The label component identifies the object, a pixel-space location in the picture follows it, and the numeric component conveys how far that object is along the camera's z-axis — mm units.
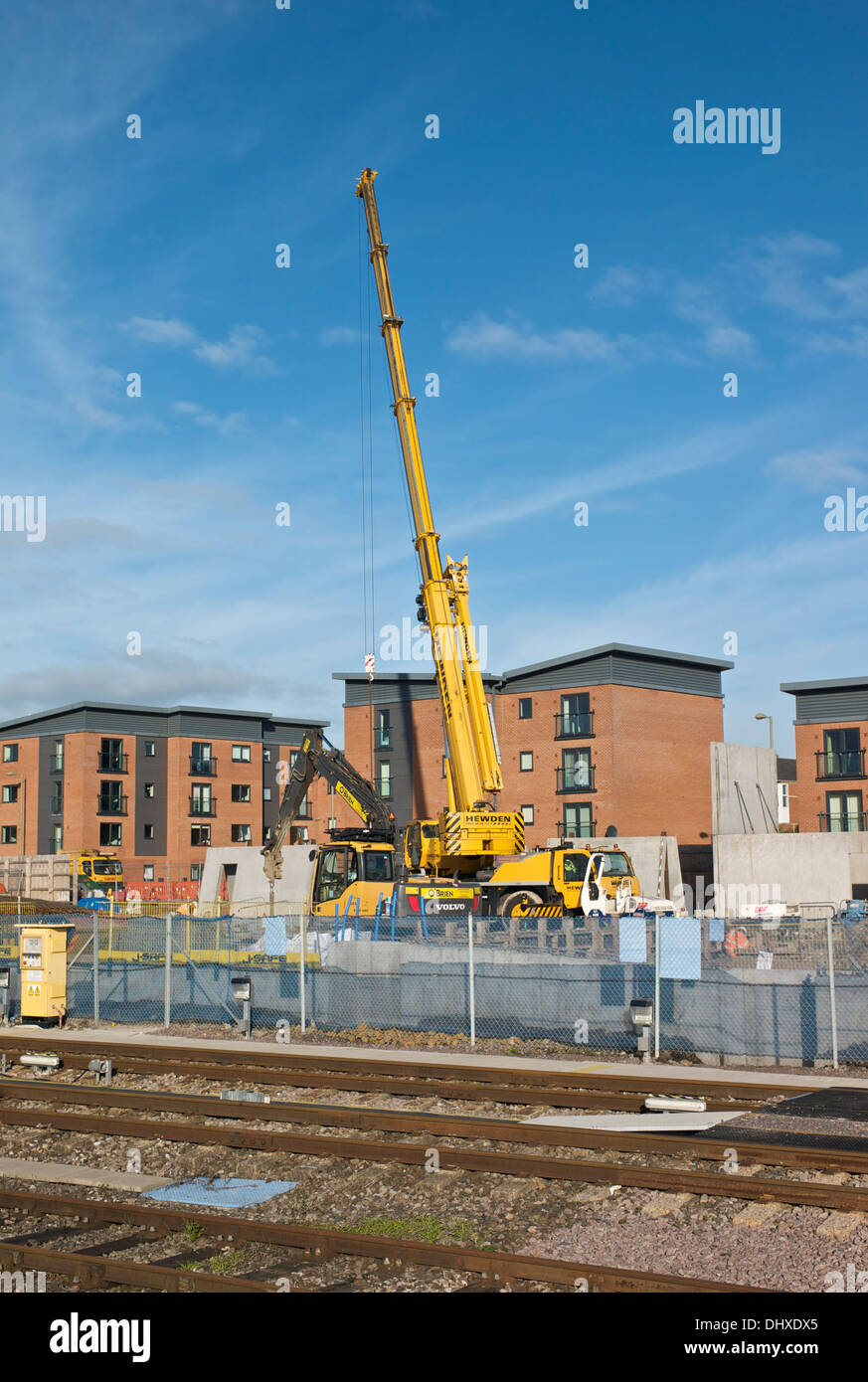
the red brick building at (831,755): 57938
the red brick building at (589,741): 61750
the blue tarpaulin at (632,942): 20656
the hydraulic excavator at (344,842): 34969
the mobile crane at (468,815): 34625
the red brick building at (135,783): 80625
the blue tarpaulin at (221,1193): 11422
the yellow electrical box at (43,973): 23828
